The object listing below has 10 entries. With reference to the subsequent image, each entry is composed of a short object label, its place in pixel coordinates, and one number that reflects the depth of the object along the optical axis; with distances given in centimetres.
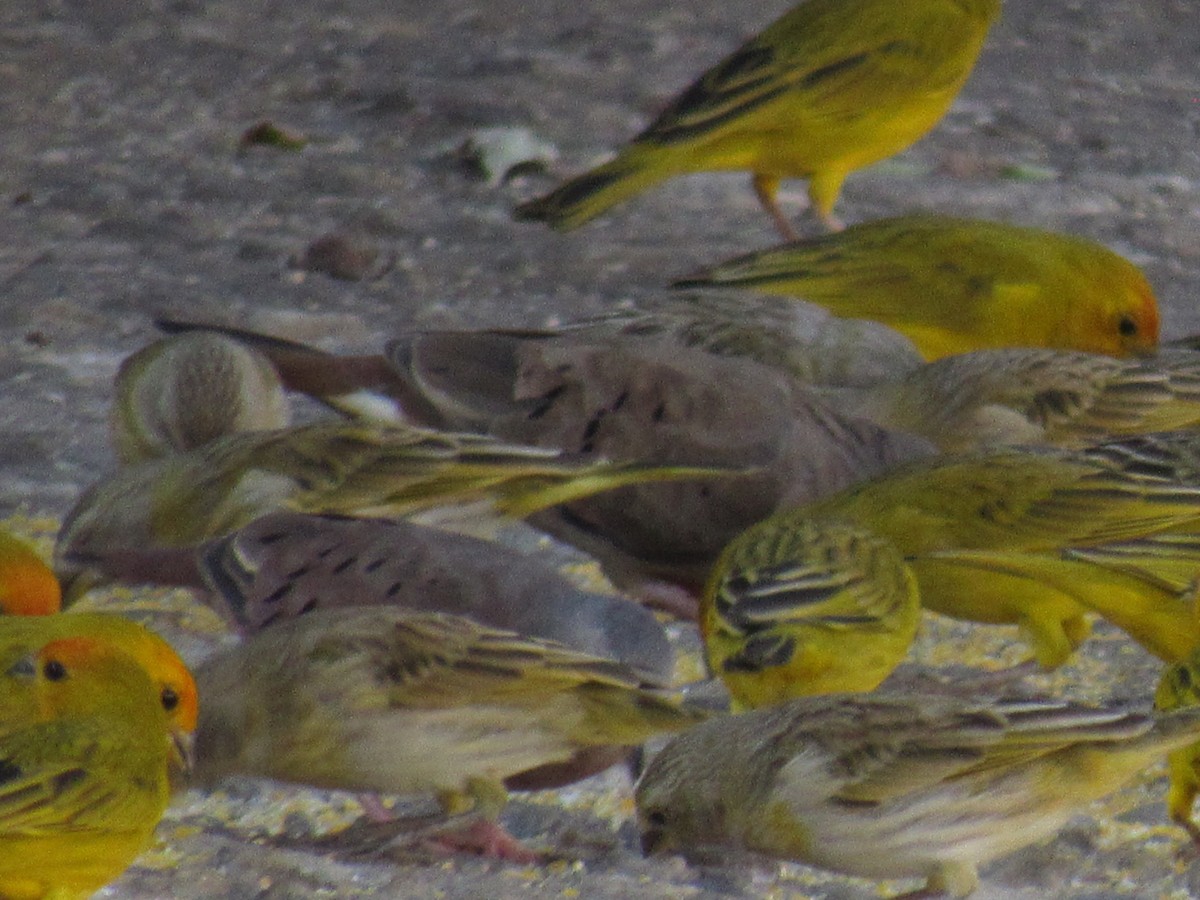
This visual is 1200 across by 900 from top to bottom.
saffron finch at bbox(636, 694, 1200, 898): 717
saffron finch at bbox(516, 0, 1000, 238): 1430
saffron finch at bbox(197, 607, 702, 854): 746
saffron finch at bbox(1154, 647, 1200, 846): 772
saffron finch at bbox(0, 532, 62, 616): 868
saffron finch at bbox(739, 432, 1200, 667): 910
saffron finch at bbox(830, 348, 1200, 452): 1116
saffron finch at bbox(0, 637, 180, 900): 610
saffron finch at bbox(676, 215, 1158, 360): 1279
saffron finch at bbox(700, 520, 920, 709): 843
